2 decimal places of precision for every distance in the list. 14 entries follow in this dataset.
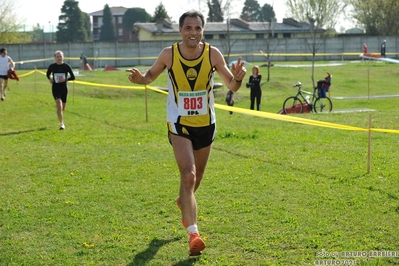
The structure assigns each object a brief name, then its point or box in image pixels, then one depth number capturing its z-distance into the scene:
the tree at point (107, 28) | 130.04
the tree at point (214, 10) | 54.71
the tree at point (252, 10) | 137.69
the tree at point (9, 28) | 67.56
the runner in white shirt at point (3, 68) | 23.09
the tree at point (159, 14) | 85.75
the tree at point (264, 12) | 136.55
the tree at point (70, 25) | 106.19
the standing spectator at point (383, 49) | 51.96
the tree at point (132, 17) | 136.75
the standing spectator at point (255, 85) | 21.93
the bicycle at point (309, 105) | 22.66
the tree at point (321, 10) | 39.81
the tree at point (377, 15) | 70.62
